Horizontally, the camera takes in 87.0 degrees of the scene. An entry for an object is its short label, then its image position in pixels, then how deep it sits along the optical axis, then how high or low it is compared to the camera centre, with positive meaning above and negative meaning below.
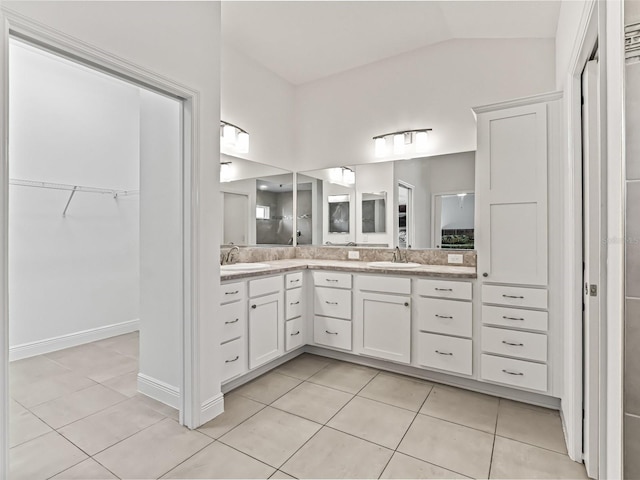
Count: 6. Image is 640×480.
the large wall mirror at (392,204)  3.06 +0.38
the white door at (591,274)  1.54 -0.16
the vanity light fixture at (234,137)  3.18 +1.01
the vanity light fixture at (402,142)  3.27 +0.98
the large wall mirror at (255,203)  3.27 +0.39
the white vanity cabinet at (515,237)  2.18 +0.03
